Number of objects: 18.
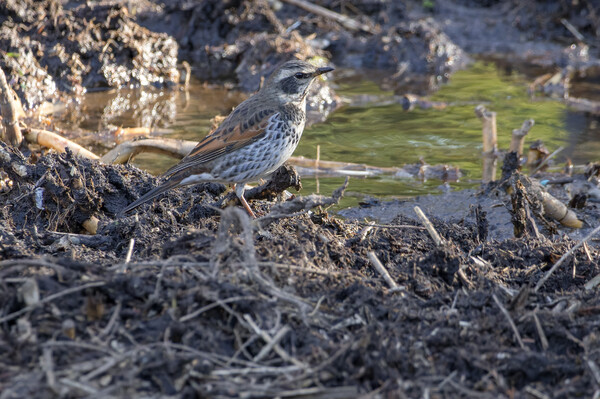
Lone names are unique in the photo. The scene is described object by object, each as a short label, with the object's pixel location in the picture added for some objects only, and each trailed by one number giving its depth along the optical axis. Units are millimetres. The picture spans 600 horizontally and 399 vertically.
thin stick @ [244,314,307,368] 6937
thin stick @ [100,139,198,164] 15383
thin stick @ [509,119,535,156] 17016
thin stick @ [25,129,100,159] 15836
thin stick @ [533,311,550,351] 7582
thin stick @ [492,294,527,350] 7545
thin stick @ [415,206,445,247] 9922
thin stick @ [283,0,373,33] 28922
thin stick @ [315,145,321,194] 17150
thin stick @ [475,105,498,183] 18422
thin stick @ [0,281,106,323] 7131
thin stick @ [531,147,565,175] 17766
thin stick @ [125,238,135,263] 8453
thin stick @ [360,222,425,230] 10489
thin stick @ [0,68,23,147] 15953
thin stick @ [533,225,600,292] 9133
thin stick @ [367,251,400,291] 8750
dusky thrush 12445
